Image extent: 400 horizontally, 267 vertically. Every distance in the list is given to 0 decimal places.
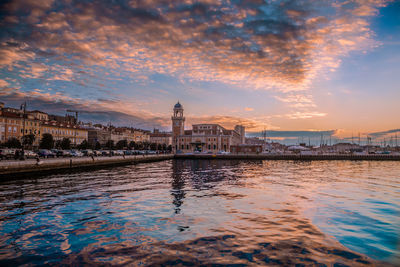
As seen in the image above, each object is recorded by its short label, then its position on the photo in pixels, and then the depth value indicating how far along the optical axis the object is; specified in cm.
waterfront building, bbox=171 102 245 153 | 12200
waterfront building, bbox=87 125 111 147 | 13400
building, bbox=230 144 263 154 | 10818
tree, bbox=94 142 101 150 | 11062
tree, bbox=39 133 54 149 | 7419
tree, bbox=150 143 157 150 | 14388
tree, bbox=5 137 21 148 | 6475
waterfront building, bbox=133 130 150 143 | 17408
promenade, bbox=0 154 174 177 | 2792
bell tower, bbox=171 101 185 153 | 12775
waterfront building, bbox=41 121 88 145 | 9228
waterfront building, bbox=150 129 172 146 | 19500
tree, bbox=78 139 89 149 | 9112
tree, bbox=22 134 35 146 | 6489
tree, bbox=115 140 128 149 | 12019
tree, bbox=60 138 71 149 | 8056
